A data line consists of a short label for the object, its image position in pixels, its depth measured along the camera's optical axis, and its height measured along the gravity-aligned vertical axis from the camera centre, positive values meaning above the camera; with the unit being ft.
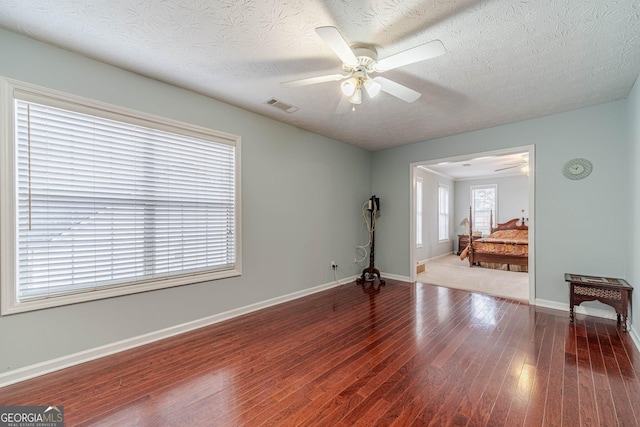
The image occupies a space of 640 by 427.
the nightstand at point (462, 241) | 27.53 -3.00
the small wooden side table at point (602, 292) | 9.13 -2.85
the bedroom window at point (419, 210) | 22.86 +0.24
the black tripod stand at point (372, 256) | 16.07 -2.74
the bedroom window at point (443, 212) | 27.02 +0.08
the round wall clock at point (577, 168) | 10.87 +1.86
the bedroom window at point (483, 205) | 27.58 +0.81
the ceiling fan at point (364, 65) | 5.51 +3.57
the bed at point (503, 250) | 19.02 -2.81
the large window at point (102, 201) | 6.58 +0.34
